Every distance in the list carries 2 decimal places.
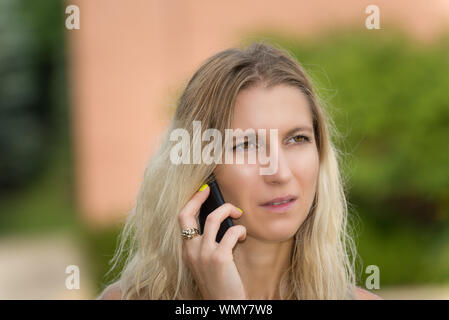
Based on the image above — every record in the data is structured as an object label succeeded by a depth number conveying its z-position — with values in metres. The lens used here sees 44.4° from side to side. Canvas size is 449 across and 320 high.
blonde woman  2.44
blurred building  8.86
